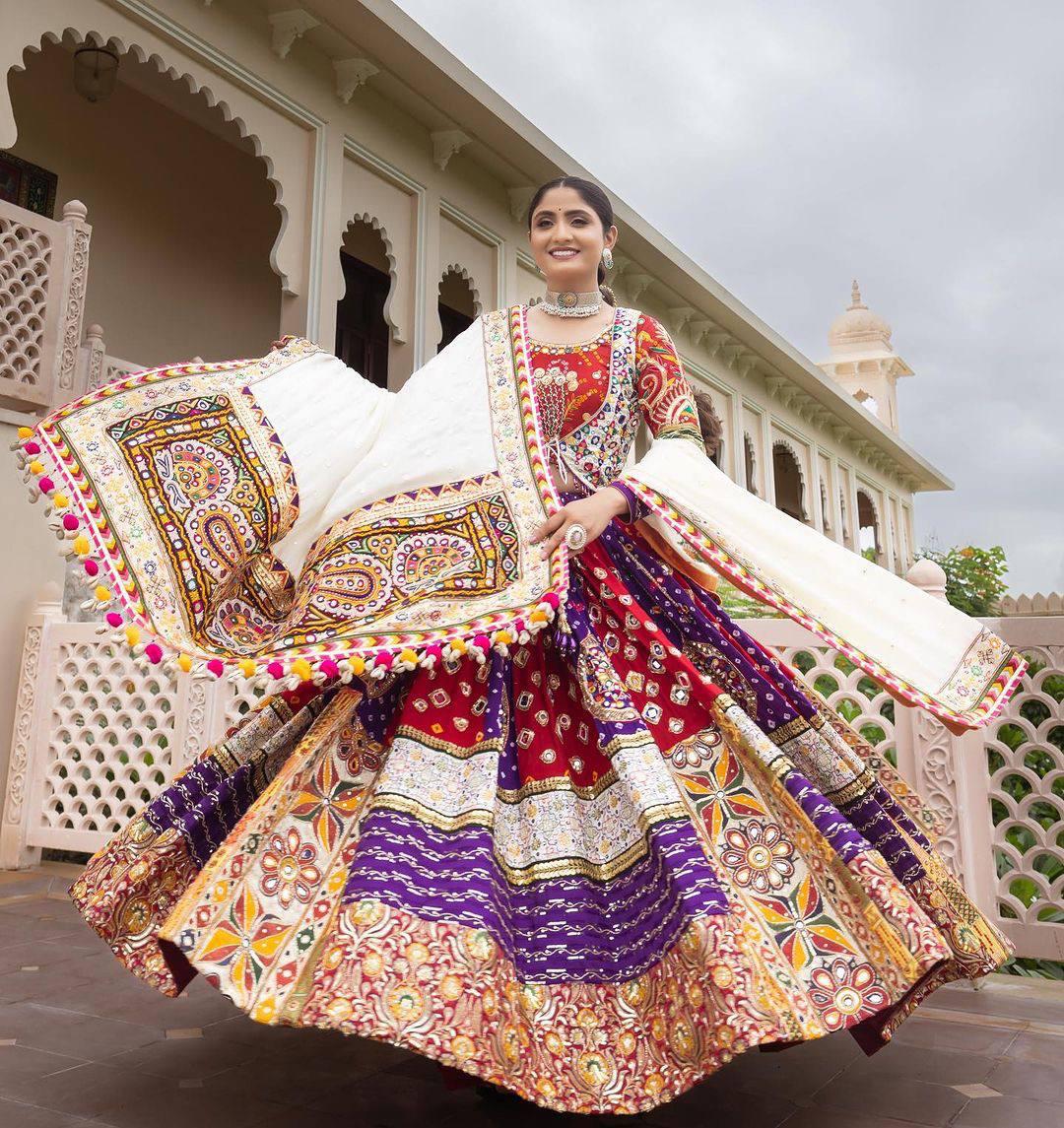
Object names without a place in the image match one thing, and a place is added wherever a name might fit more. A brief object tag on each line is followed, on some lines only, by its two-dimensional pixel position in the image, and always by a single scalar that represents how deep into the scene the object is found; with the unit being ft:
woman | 4.63
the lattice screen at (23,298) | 15.47
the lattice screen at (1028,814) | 9.34
